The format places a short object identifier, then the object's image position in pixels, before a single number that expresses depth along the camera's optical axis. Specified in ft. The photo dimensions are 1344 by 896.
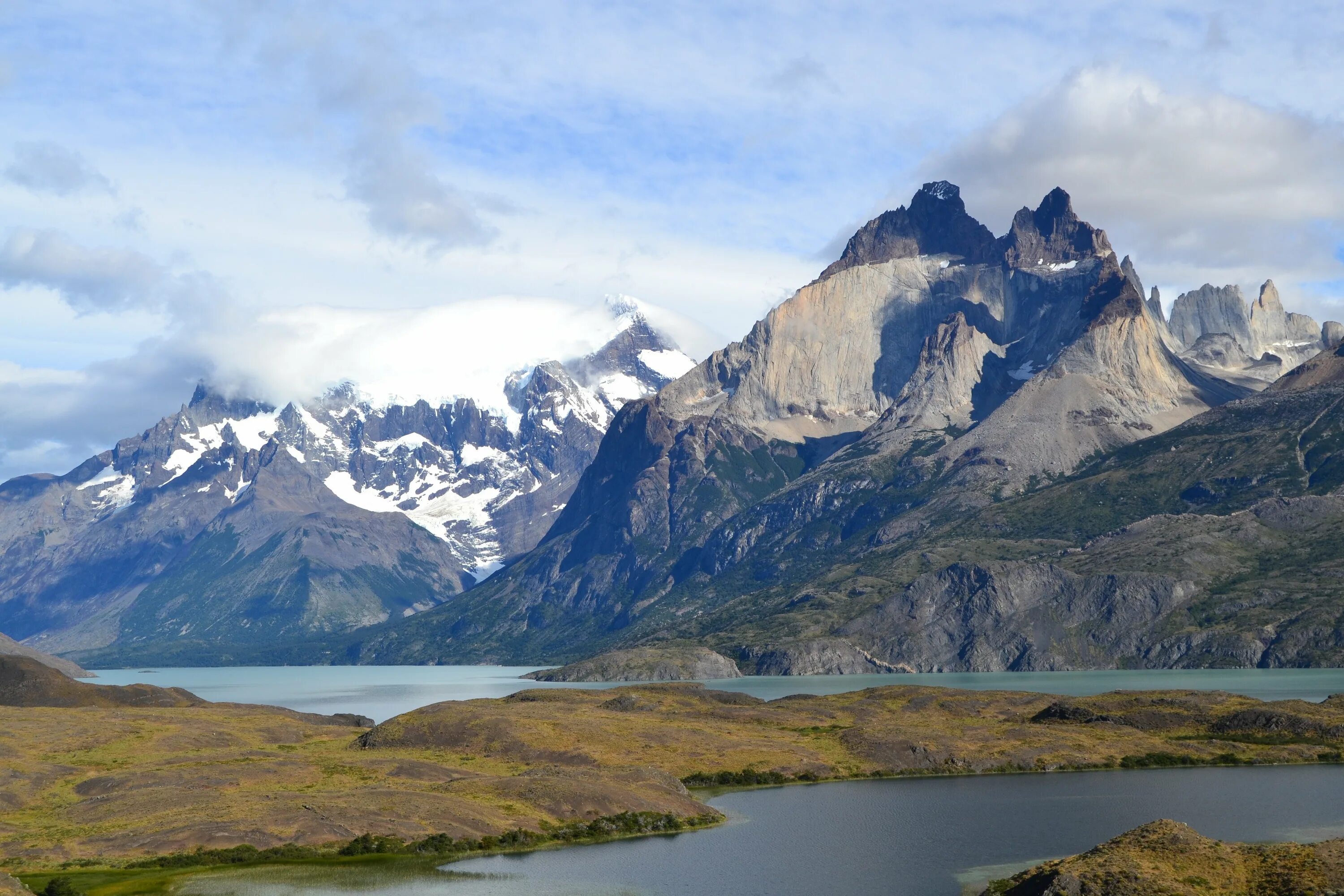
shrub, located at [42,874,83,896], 376.48
